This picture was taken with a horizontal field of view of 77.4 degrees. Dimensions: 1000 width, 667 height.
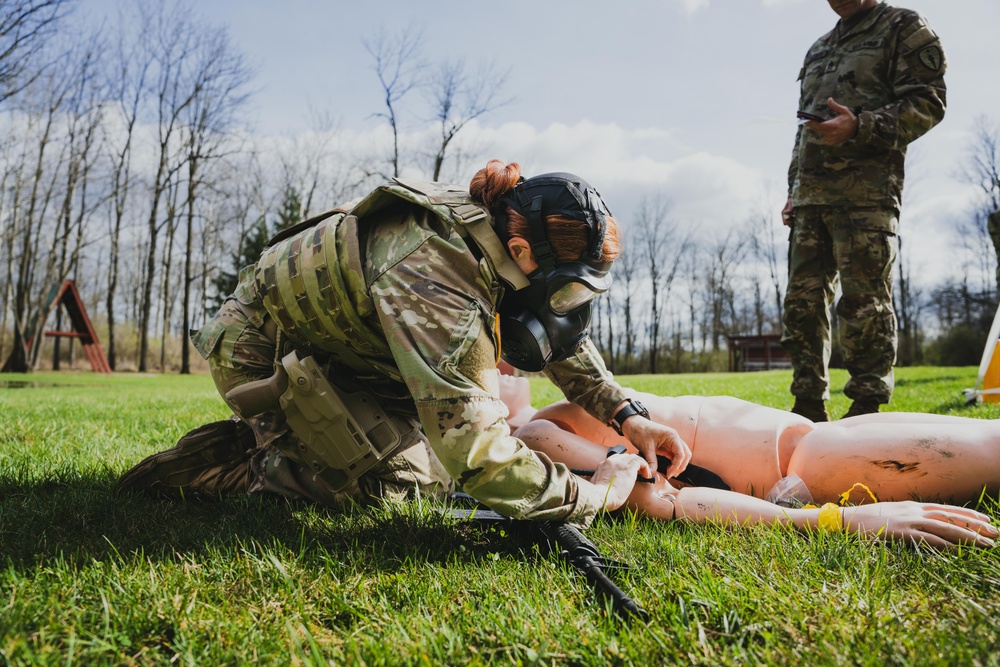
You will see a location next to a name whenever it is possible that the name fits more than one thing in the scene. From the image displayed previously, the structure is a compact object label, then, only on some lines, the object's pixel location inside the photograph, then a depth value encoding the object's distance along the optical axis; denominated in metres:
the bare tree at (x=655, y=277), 42.53
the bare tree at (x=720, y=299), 43.78
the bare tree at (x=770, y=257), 39.78
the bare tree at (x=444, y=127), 23.56
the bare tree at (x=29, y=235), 21.48
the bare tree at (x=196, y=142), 25.09
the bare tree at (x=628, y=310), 42.52
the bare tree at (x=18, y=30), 9.14
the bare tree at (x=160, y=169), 24.80
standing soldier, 3.97
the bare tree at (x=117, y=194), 24.67
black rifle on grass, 1.45
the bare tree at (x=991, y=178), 31.64
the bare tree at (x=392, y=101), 23.52
